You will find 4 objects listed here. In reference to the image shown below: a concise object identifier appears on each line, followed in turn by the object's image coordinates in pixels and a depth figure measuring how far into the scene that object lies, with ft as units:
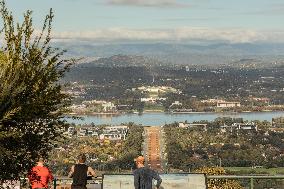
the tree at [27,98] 50.04
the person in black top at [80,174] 55.73
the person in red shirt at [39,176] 56.85
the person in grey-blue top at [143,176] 48.87
